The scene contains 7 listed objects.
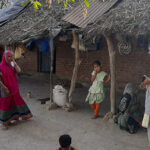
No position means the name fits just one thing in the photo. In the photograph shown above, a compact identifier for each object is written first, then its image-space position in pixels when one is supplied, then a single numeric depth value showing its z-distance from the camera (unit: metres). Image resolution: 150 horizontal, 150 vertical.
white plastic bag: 6.02
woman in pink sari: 4.35
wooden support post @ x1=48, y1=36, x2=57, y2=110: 6.01
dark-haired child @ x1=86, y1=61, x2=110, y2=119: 4.99
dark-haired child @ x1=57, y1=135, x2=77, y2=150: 2.38
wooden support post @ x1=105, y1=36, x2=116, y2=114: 4.83
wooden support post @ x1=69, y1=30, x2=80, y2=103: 5.62
